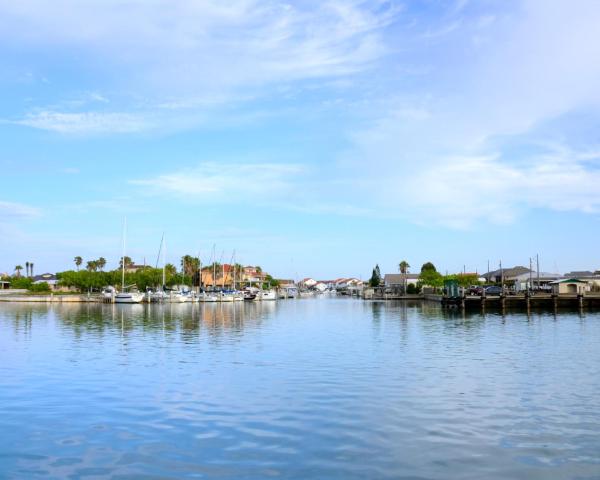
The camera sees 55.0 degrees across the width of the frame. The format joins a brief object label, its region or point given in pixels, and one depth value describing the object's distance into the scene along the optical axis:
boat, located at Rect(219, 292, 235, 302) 137.21
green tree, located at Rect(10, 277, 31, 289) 188.88
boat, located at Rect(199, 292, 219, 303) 131.75
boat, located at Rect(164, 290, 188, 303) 124.56
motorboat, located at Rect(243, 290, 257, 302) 150.75
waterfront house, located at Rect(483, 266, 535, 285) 171.00
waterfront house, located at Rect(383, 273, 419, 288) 191.38
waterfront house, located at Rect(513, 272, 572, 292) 148.02
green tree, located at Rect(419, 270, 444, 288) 162.00
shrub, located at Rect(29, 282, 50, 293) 167.68
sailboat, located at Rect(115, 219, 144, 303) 118.19
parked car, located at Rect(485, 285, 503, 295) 117.35
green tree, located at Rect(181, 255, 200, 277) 188.25
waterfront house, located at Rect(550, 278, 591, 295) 124.19
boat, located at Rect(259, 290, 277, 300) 161.00
